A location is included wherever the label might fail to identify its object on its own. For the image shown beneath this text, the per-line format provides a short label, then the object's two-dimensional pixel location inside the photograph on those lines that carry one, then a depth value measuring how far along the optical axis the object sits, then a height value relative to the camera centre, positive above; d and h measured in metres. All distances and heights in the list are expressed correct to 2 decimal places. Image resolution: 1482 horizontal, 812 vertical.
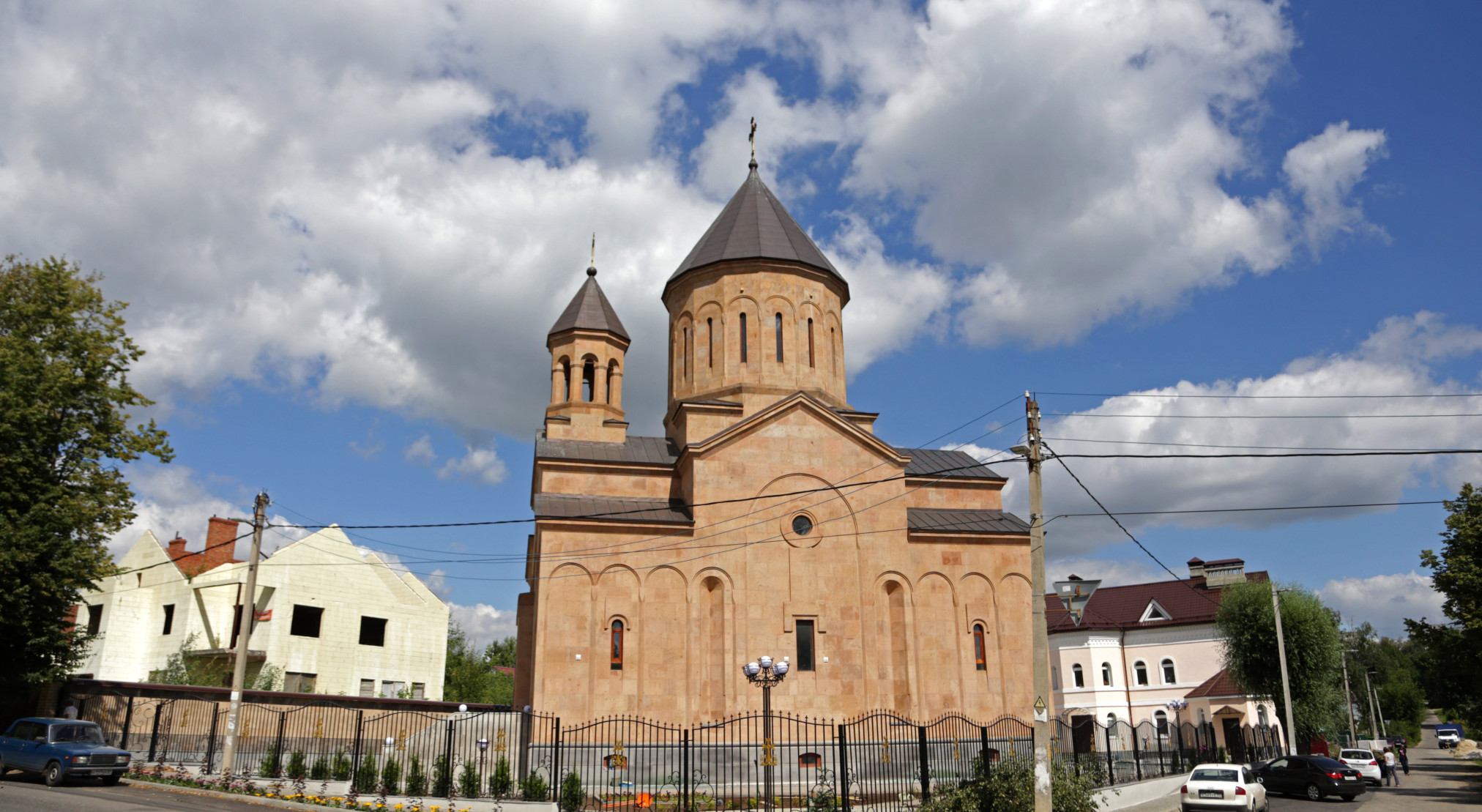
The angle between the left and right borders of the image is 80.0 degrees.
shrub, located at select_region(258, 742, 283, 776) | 17.00 -1.81
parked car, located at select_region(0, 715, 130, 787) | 16.12 -1.47
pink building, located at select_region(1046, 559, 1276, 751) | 37.31 +0.13
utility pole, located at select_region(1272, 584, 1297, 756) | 25.45 -1.55
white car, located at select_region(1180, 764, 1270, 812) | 16.78 -2.36
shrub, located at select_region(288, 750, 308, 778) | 16.50 -1.77
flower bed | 14.69 -2.08
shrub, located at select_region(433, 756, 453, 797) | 15.98 -1.95
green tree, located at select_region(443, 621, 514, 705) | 52.22 -0.75
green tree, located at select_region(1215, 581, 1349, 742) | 31.12 +0.36
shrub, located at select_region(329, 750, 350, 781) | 16.41 -1.81
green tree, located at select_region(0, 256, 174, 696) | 19.64 +4.97
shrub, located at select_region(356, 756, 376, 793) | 16.11 -1.95
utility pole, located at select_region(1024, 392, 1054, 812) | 11.55 +0.51
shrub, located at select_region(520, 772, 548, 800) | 15.34 -2.04
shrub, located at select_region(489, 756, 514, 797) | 15.64 -1.97
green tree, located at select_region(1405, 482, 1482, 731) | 20.36 +1.41
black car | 21.64 -2.78
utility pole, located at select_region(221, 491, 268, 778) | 16.94 +0.56
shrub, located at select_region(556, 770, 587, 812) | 14.63 -2.05
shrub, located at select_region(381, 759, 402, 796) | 16.08 -1.94
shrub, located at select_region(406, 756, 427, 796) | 16.09 -2.00
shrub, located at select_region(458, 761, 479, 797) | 15.87 -2.00
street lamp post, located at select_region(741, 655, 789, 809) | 14.97 -0.21
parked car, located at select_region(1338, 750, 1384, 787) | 26.92 -3.04
